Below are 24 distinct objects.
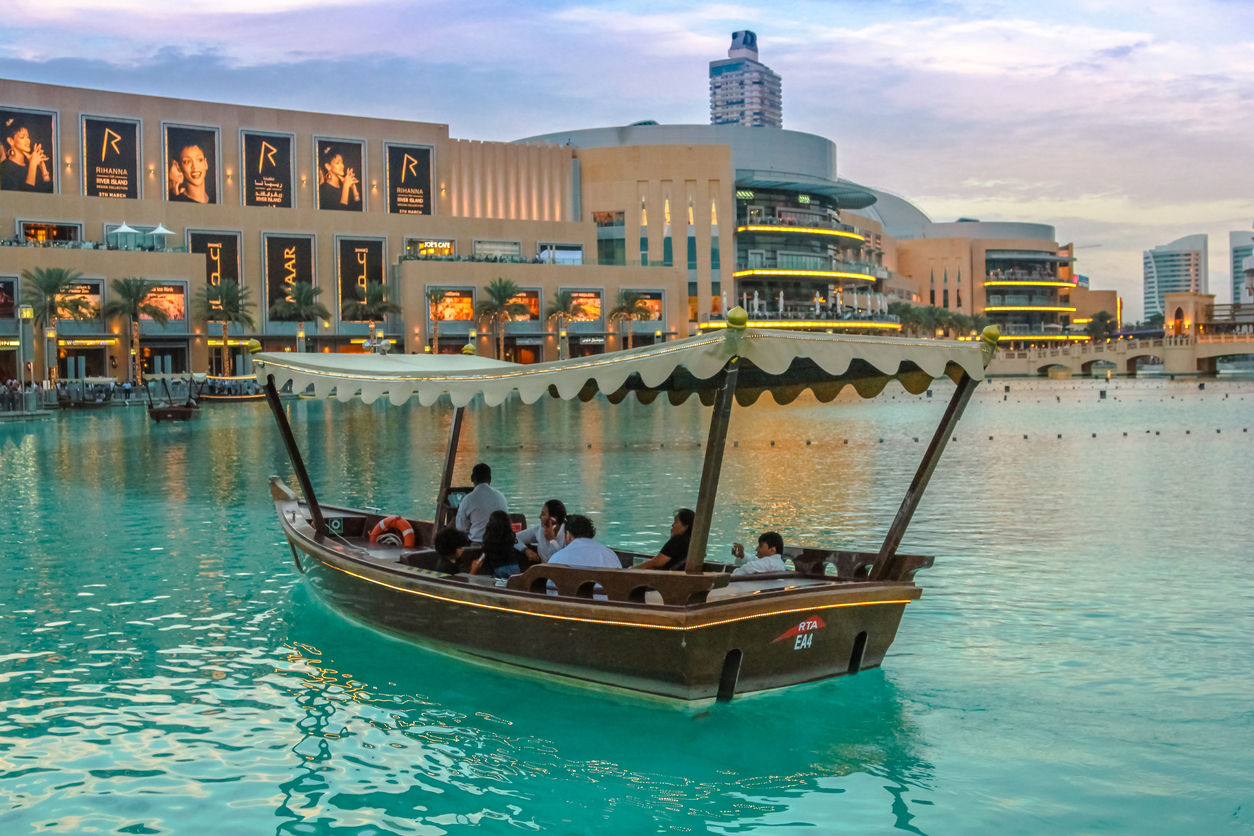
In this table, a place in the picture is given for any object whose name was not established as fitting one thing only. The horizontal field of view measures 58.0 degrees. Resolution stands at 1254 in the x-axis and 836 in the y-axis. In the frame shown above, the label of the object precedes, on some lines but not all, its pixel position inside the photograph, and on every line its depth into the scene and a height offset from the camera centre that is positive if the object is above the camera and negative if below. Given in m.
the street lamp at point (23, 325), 60.50 +4.37
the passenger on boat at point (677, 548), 9.41 -1.32
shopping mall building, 80.12 +14.47
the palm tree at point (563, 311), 94.19 +6.79
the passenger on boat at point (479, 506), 11.71 -1.17
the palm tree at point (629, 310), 96.44 +7.00
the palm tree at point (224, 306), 79.44 +6.47
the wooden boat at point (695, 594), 8.12 -1.59
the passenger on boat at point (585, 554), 9.18 -1.32
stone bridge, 109.69 +3.09
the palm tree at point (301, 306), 85.12 +6.80
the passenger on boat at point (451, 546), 10.46 -1.42
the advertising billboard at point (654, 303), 100.56 +7.90
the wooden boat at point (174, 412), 48.03 -0.60
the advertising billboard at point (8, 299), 72.50 +6.55
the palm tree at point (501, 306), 89.56 +6.96
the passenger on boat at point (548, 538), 10.45 -1.37
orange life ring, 12.79 -1.49
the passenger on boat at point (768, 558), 9.44 -1.43
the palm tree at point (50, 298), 68.81 +6.35
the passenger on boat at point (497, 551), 10.17 -1.43
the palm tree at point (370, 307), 87.44 +6.87
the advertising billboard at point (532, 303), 94.67 +7.58
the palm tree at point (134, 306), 73.88 +6.11
